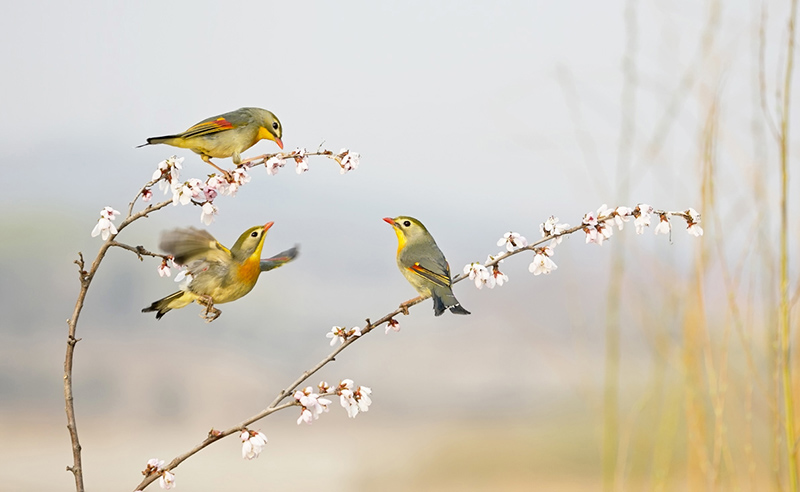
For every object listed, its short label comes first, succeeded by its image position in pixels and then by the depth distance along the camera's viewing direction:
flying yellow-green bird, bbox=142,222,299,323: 11.65
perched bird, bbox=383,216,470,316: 11.90
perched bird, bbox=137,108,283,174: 11.83
